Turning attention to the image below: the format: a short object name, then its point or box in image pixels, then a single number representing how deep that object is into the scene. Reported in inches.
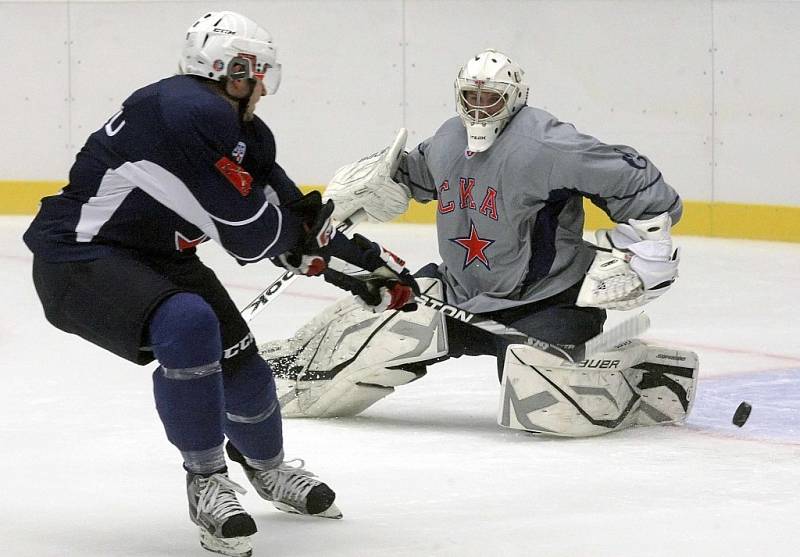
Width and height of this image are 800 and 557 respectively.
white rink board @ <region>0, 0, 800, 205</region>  565.3
